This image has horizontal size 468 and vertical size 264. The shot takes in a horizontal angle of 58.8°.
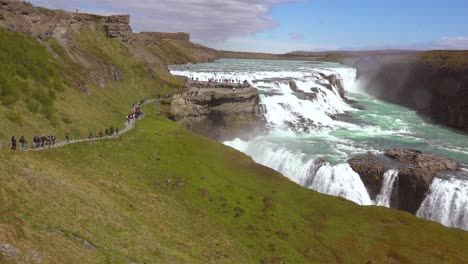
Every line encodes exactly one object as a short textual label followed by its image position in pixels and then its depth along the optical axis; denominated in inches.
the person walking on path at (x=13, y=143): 1193.5
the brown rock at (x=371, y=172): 1801.2
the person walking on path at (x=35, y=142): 1284.4
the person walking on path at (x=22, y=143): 1226.5
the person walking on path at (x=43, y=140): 1314.0
